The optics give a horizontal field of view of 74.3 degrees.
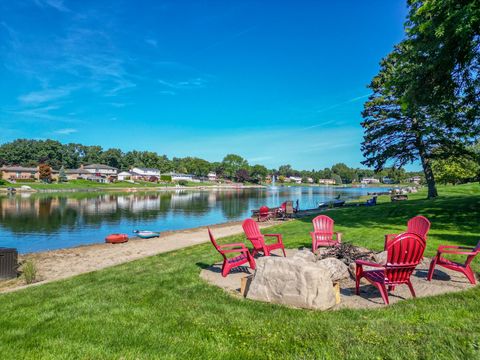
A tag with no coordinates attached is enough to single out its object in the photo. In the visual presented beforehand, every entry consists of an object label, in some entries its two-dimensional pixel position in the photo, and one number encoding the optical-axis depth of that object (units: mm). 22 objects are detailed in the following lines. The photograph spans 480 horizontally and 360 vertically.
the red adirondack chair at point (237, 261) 6922
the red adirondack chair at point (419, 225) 7672
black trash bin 10188
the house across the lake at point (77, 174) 112094
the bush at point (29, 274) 9578
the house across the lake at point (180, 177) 145125
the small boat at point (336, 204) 30491
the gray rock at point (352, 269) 6509
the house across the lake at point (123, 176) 126556
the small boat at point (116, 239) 18109
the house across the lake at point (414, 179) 181088
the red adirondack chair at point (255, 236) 8414
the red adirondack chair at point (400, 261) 5027
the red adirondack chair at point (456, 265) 5746
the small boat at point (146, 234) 19516
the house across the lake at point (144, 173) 131250
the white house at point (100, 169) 121875
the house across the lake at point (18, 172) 96562
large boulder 4832
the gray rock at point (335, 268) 6357
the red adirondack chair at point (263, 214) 23109
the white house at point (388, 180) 189975
